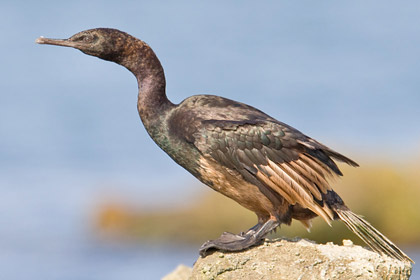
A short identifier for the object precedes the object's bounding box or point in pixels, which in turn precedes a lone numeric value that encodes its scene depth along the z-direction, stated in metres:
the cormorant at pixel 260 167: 15.54
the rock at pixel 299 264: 14.60
